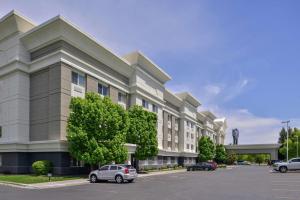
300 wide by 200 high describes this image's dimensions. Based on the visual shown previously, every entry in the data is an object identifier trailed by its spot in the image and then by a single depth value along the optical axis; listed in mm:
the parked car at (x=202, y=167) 40754
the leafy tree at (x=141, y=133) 29146
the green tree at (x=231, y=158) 69691
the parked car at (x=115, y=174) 19114
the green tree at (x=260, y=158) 92465
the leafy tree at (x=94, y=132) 22068
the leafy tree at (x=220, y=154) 63845
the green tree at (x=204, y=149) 54700
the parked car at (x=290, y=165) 30670
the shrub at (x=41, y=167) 22193
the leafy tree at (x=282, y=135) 92047
